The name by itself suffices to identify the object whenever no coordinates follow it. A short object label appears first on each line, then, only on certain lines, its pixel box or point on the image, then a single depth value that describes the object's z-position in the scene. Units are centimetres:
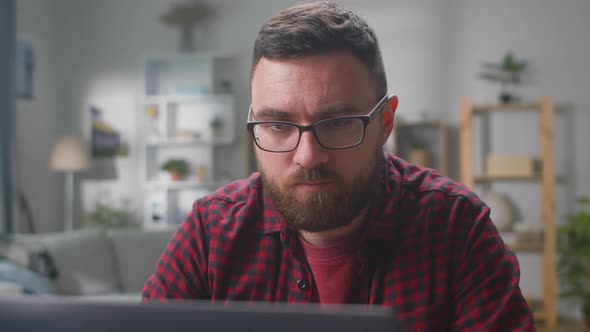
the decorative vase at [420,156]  485
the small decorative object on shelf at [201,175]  545
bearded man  98
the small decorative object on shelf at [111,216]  566
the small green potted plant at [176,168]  541
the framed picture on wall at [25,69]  547
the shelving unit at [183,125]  544
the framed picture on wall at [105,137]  588
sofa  329
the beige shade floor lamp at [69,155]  543
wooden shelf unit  445
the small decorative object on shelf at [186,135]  542
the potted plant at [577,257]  432
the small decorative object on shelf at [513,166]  451
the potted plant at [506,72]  463
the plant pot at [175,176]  543
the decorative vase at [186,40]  554
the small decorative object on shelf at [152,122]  559
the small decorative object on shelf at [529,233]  449
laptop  36
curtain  462
